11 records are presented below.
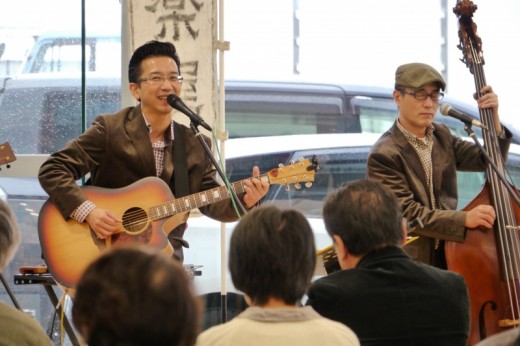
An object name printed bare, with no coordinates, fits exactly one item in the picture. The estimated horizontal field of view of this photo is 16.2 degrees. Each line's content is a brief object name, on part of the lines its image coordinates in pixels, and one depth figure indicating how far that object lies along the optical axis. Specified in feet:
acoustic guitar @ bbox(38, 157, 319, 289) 24.84
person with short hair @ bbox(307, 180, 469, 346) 17.11
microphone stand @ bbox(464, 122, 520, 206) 24.29
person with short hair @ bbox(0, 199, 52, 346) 15.16
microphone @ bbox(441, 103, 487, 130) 24.05
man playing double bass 25.92
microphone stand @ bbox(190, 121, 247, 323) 23.04
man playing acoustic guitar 25.55
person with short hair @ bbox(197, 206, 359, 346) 14.06
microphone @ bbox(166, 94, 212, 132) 22.95
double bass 24.25
